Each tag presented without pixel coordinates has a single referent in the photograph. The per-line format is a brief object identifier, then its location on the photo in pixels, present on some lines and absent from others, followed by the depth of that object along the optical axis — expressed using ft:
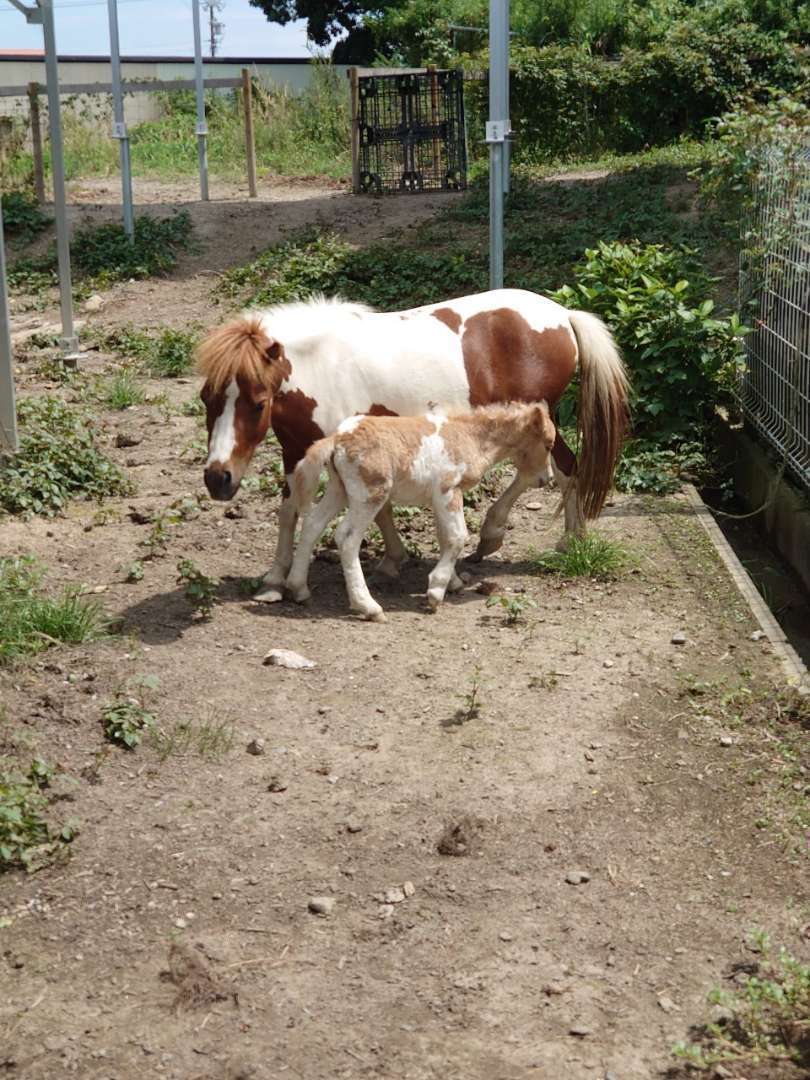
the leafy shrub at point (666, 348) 28.91
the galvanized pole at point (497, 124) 29.63
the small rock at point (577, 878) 13.53
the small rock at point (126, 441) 29.96
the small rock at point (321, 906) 13.04
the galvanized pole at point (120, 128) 52.60
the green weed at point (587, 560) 22.17
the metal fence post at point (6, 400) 26.43
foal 19.90
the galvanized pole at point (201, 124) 62.08
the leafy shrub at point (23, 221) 56.38
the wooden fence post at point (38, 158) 63.62
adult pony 20.12
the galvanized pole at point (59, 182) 34.55
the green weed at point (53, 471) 25.03
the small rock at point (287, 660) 18.45
